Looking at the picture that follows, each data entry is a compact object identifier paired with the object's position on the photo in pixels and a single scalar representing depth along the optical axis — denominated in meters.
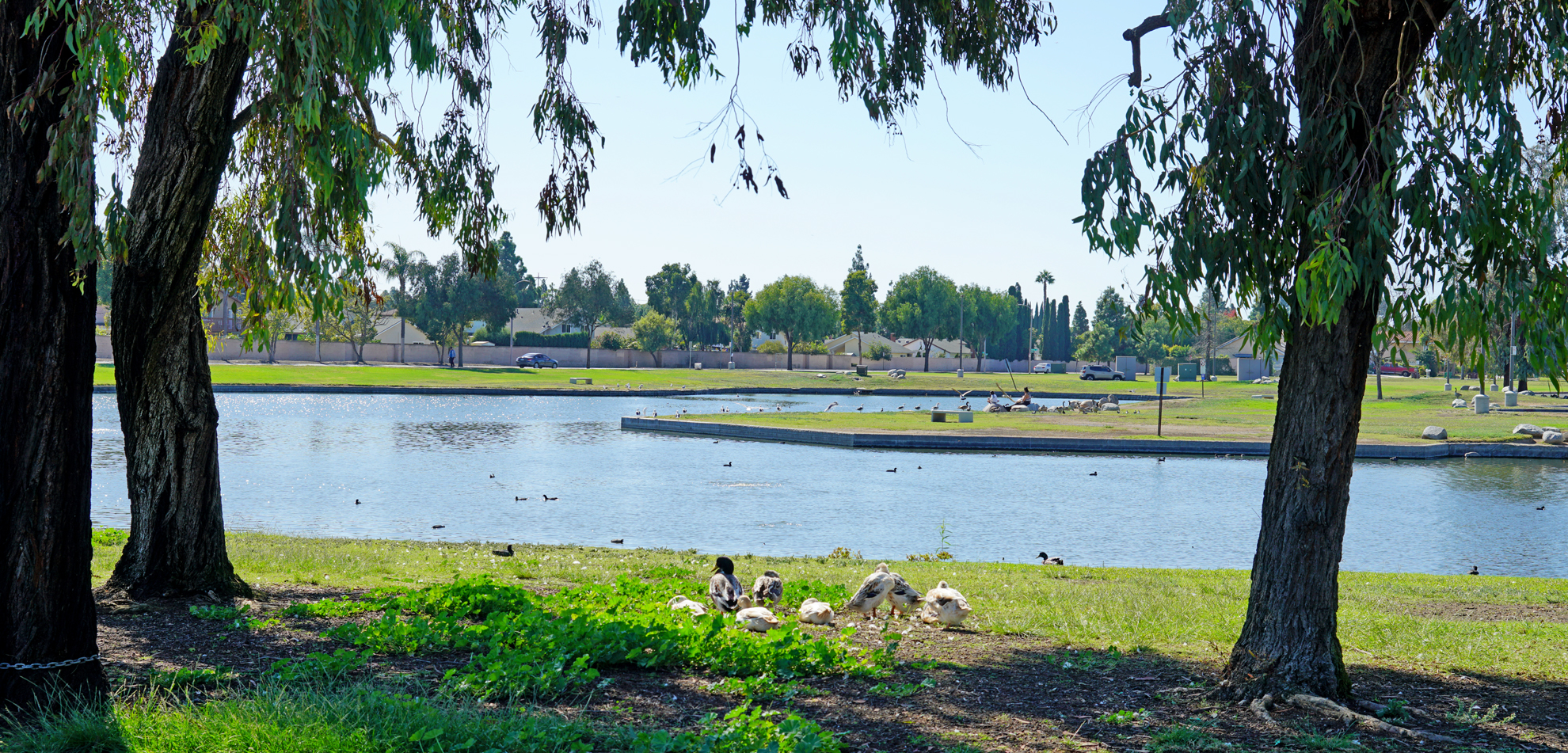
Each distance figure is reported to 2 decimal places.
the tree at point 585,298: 104.88
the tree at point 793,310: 111.19
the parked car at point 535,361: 89.65
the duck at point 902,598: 8.43
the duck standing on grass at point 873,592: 8.33
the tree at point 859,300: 118.81
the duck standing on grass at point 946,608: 8.02
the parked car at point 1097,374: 91.44
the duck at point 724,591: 8.13
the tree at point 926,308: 114.50
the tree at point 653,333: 102.00
